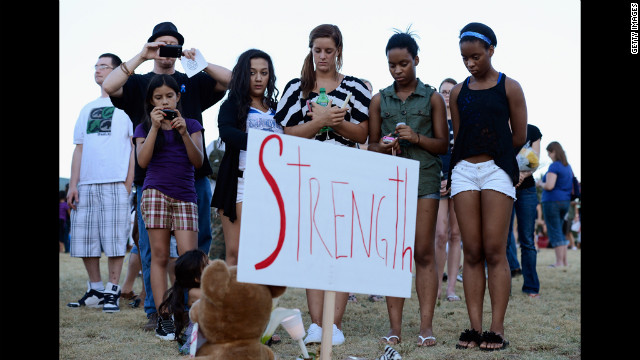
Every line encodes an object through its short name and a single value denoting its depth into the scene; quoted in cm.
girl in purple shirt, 405
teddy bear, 226
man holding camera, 439
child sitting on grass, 345
